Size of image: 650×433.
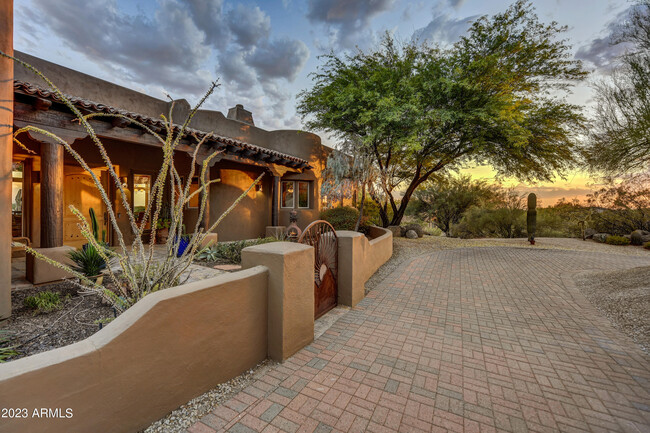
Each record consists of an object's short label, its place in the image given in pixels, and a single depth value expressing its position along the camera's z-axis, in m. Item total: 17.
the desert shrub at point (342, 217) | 10.52
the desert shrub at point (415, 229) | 13.23
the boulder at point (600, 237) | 12.23
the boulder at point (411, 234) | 12.61
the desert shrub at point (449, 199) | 19.52
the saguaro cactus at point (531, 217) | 11.50
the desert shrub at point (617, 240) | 11.55
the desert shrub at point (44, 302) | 3.32
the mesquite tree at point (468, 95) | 8.68
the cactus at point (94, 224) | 3.68
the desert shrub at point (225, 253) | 6.03
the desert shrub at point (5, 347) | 2.26
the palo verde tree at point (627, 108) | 6.42
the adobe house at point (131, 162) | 4.52
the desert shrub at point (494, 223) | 15.97
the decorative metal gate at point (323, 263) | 3.72
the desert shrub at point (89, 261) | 3.96
